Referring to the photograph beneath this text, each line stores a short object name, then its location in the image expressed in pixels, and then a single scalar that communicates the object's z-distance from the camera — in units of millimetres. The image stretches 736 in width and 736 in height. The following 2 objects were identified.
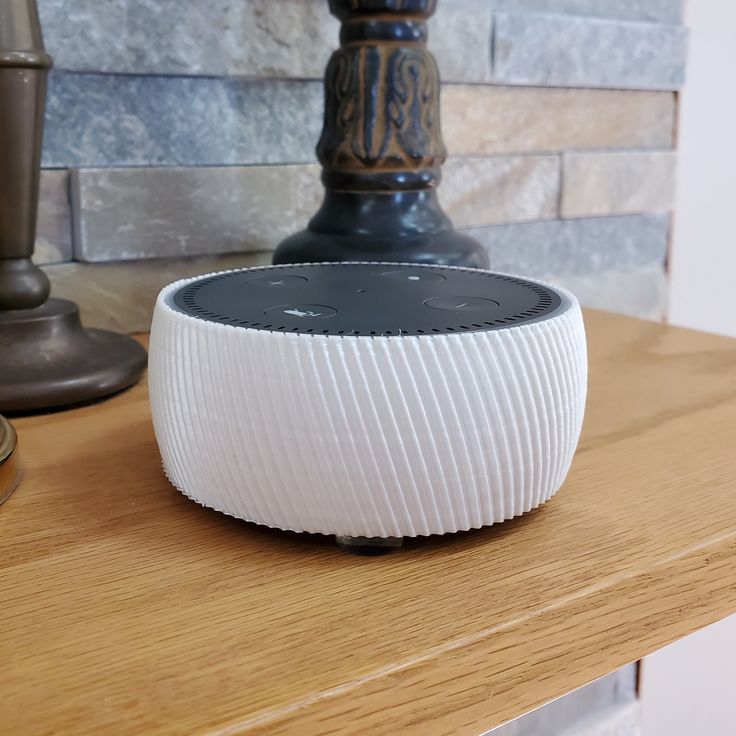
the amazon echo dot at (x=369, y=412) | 320
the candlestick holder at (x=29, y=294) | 480
